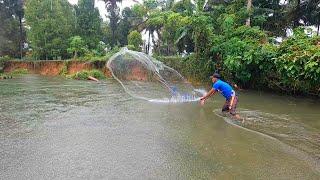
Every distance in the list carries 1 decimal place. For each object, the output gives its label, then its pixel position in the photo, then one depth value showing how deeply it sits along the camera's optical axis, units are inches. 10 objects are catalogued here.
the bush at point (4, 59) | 1056.2
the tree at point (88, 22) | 1128.2
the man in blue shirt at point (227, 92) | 273.0
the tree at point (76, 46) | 1011.6
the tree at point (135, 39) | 1048.3
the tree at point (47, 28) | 1091.1
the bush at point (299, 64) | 379.7
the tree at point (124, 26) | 1276.7
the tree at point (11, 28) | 1237.9
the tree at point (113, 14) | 1259.7
